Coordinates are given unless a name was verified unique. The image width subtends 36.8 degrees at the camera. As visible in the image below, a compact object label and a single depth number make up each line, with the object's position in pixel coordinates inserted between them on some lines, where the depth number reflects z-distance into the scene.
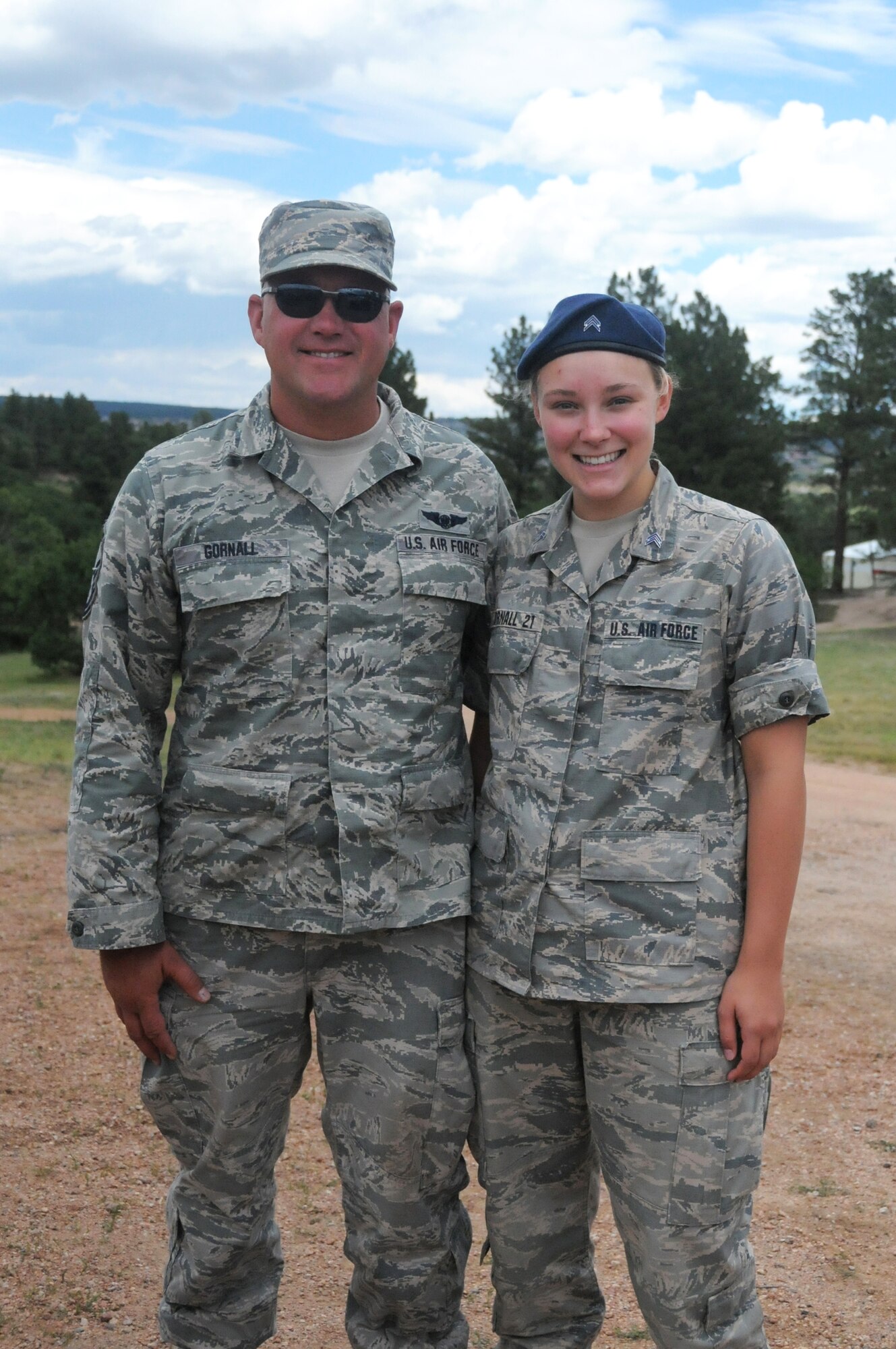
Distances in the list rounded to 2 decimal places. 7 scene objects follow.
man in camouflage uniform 2.78
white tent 42.97
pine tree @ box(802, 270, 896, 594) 35.31
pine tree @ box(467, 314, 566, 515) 37.22
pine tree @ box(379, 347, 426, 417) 31.77
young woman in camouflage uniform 2.52
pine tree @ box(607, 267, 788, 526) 30.89
